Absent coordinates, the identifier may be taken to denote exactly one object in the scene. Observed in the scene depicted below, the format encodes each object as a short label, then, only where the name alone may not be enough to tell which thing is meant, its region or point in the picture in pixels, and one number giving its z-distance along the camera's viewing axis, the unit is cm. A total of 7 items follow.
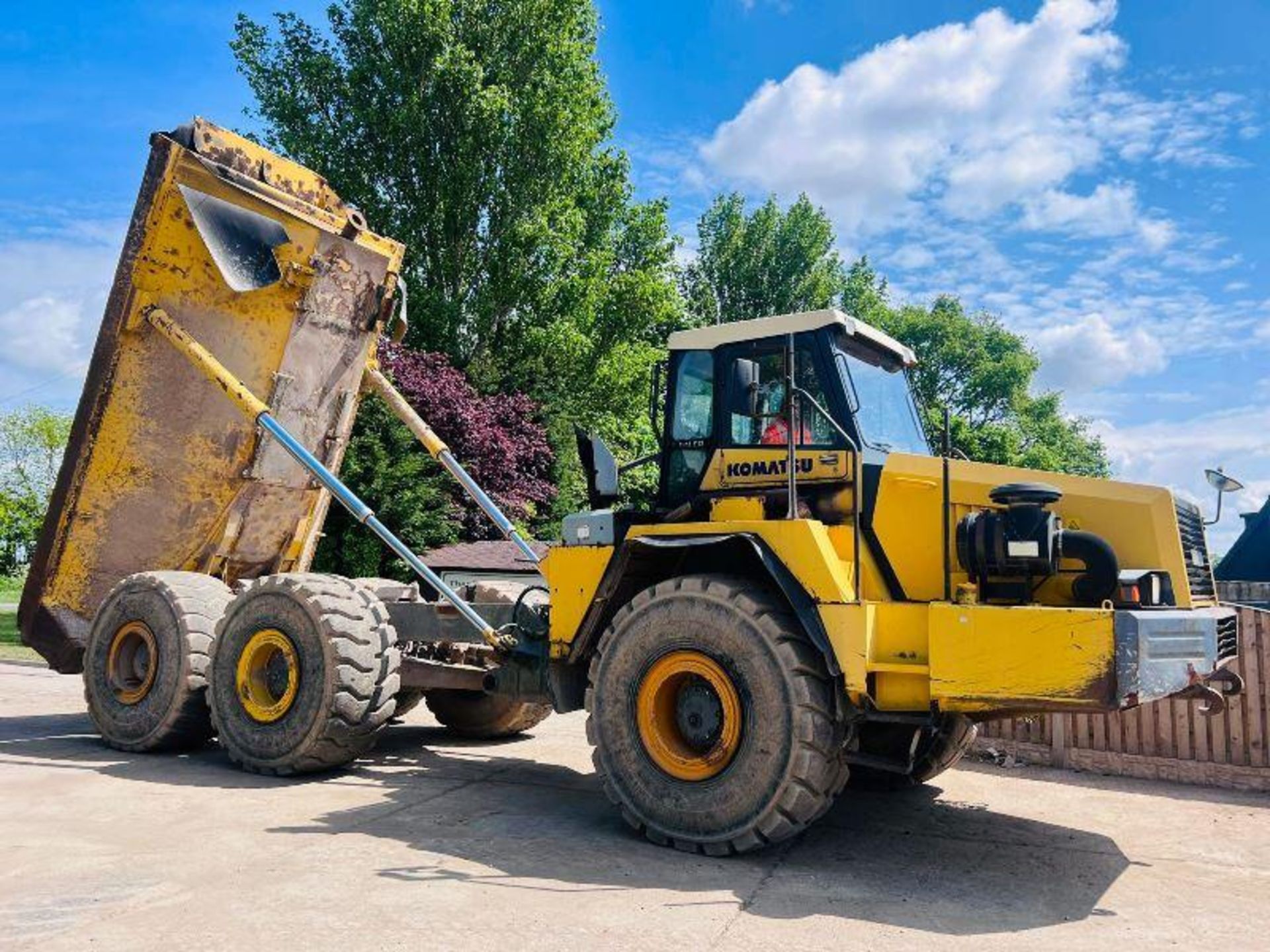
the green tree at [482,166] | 2075
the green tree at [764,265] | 3578
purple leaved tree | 1773
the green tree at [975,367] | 4781
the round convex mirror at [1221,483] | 613
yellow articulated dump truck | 502
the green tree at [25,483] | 3669
